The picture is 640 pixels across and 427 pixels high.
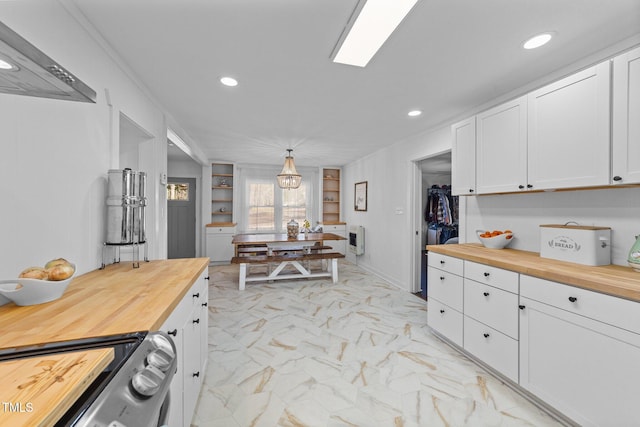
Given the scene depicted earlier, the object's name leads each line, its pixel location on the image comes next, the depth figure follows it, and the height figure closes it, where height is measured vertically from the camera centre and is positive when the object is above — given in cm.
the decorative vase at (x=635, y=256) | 158 -24
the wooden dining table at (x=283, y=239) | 434 -44
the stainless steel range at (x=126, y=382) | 57 -42
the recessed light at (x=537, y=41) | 167 +113
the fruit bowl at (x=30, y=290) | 106 -33
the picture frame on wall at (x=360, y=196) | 569 +38
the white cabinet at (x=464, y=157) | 261 +58
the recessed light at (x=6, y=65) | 81 +45
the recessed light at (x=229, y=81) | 228 +115
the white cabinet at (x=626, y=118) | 152 +57
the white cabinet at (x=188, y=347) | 119 -76
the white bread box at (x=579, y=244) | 174 -19
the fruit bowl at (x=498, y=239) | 246 -23
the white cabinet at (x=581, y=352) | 130 -75
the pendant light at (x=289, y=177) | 466 +64
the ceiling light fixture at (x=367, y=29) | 140 +110
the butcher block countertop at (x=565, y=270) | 135 -33
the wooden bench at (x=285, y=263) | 416 -83
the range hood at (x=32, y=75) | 76 +47
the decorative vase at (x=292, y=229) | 474 -28
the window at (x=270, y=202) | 649 +27
